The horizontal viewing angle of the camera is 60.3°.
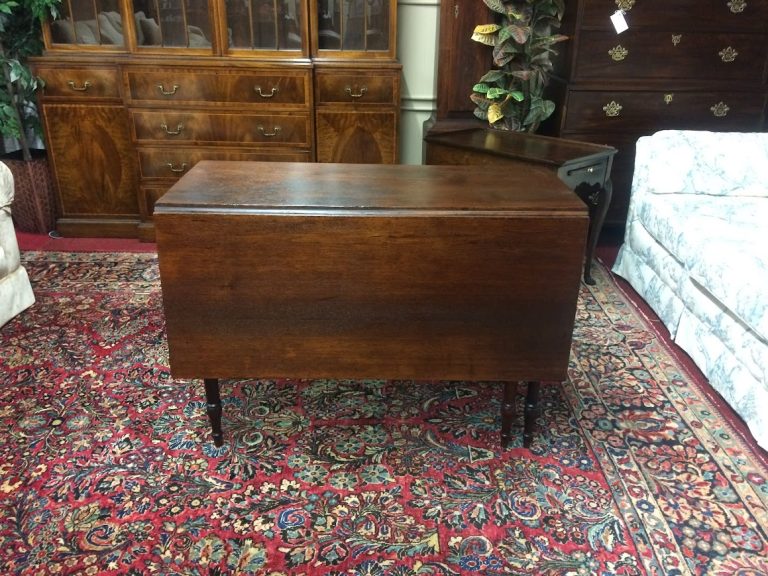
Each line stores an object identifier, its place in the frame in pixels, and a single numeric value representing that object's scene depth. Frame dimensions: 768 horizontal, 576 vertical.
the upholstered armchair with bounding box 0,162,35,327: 2.60
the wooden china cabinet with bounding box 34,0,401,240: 3.22
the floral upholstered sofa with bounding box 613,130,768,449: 2.05
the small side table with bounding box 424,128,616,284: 2.66
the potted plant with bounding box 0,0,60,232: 3.23
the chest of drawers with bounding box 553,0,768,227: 3.11
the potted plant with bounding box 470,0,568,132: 3.10
